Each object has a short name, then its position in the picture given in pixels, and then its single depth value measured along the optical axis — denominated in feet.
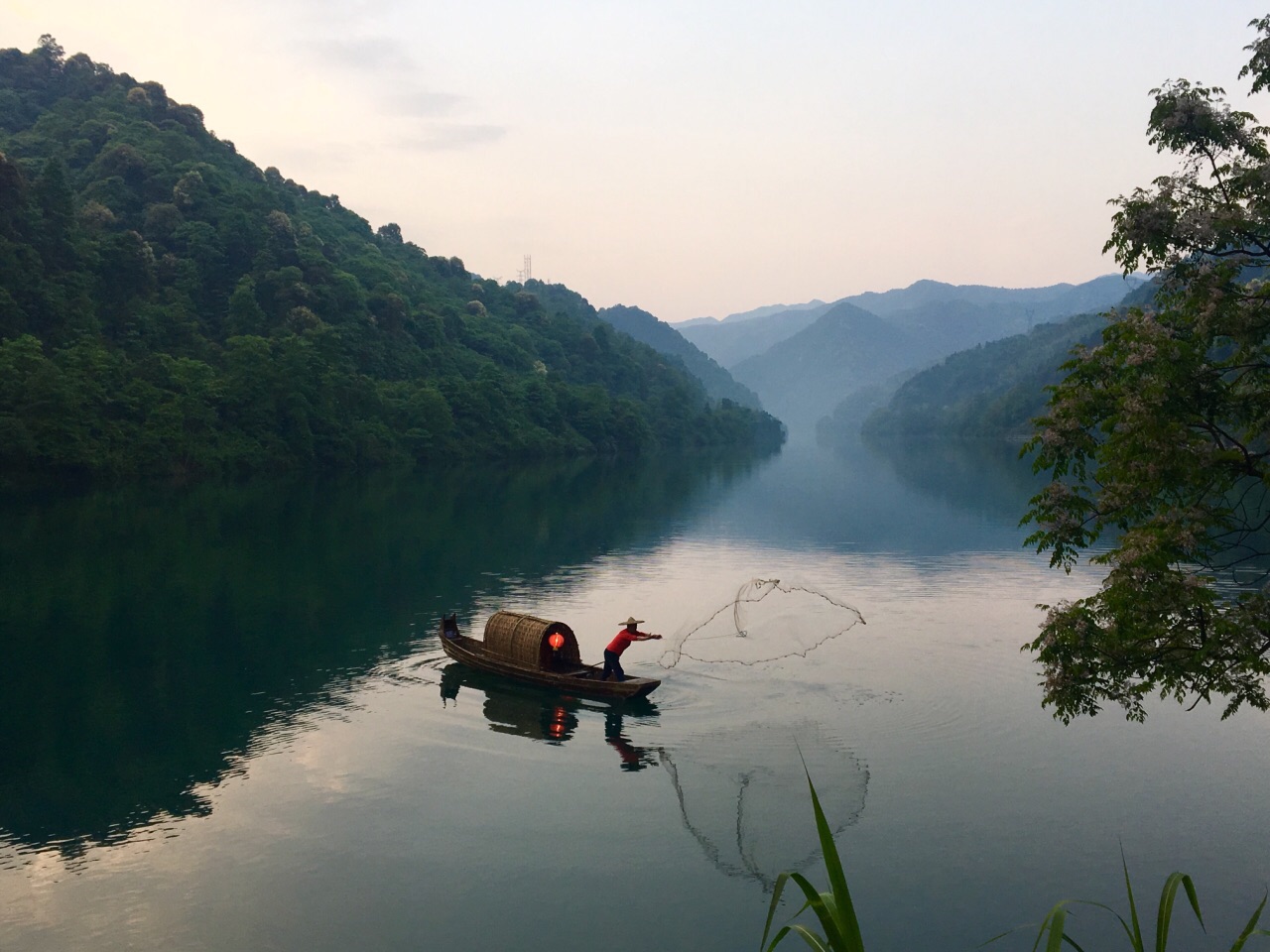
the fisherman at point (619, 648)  105.70
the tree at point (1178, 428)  54.90
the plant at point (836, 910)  19.11
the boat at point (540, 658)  104.54
